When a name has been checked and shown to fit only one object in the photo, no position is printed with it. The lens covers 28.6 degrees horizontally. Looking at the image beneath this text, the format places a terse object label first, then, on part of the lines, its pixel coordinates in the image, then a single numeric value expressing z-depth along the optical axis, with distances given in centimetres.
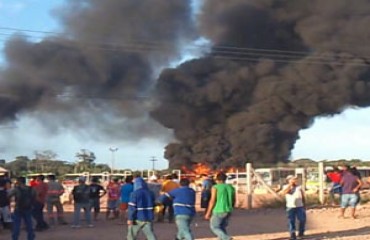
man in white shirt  1516
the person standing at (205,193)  1844
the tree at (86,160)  8472
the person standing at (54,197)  1844
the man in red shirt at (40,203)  1700
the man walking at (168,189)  1873
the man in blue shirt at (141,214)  1152
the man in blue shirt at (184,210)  1198
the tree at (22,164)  7275
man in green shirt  1233
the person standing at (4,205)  1625
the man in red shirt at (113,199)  2050
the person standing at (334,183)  2436
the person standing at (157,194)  1916
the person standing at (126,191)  1773
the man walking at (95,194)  1905
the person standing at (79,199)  1811
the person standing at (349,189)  1894
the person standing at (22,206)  1360
